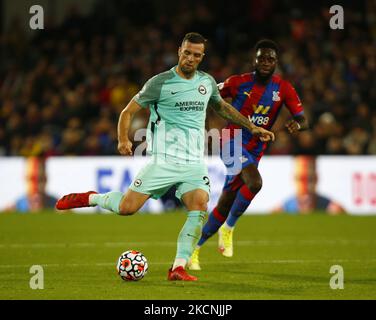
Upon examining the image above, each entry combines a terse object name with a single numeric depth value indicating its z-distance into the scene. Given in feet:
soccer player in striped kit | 70.33
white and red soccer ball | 57.52
